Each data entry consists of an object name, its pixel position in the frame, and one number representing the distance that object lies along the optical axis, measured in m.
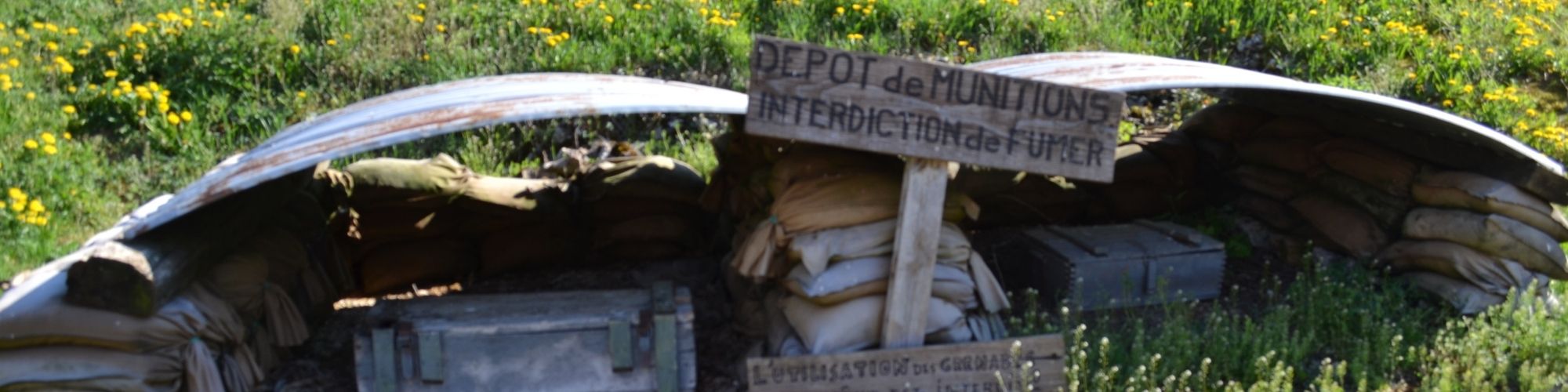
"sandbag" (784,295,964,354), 5.16
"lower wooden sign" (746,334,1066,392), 5.10
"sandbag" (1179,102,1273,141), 7.34
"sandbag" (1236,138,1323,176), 7.07
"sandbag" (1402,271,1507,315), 6.16
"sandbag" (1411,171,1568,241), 6.09
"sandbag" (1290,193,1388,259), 6.71
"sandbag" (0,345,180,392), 4.61
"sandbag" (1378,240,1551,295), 6.14
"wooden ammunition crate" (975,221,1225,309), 6.43
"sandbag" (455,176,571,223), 6.75
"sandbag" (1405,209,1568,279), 6.07
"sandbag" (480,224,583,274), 6.82
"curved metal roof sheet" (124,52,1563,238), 4.74
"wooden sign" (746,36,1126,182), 4.69
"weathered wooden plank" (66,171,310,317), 4.58
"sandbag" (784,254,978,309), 5.11
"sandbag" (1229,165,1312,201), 7.19
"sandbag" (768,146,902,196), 5.33
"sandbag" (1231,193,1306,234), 7.18
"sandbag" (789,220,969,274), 5.14
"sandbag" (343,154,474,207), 6.55
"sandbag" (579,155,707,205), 6.86
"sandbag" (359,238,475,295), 6.67
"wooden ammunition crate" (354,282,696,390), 5.21
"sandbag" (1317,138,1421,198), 6.53
